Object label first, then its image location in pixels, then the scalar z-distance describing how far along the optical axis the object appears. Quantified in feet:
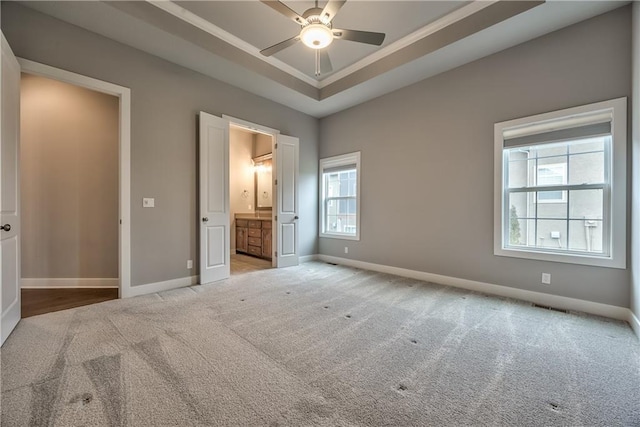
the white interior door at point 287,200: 16.22
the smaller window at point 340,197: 16.71
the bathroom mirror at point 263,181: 22.13
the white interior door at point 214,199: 12.60
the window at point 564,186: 8.73
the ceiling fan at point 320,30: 7.38
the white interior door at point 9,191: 6.92
